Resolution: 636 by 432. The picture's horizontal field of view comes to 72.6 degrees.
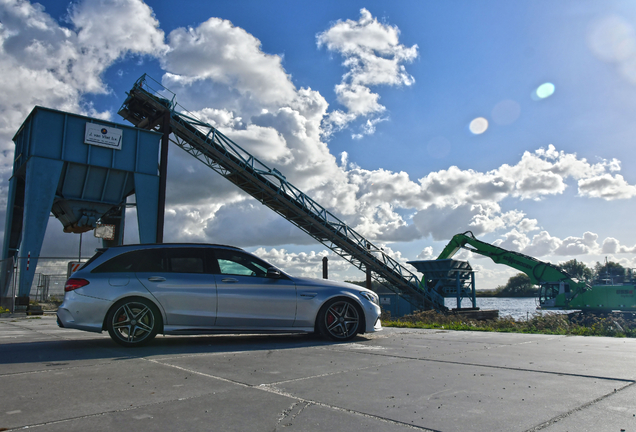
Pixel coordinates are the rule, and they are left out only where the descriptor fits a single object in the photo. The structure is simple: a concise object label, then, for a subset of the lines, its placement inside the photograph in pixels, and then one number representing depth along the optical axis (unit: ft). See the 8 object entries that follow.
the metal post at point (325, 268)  78.91
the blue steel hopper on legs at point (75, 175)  60.80
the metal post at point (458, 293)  96.77
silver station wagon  17.83
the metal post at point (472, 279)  100.53
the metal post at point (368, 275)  92.82
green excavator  81.82
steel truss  72.74
